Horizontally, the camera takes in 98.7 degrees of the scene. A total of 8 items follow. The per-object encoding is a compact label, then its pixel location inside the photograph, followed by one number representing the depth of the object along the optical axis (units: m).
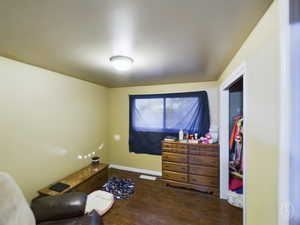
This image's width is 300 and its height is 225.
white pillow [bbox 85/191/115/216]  1.93
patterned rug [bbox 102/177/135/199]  2.35
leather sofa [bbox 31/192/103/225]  1.28
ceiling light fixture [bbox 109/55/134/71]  1.57
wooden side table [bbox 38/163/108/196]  1.96
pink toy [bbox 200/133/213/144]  2.48
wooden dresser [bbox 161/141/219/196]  2.33
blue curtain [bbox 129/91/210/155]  2.78
